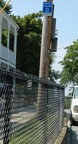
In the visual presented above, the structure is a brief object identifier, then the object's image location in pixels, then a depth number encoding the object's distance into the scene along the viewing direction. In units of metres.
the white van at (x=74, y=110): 9.27
